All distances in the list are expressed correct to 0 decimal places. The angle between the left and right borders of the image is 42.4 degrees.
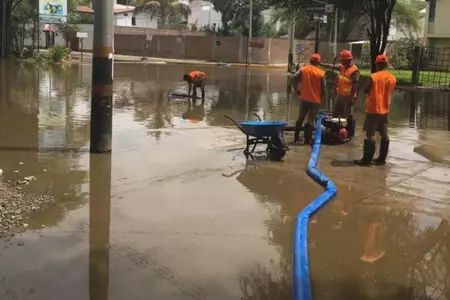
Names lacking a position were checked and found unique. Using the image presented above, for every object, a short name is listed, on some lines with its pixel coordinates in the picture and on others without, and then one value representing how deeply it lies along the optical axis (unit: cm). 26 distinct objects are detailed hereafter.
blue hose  407
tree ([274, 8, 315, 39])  5374
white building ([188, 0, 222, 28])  7288
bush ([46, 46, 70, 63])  3559
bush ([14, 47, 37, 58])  3797
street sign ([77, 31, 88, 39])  4494
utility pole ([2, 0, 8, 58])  3794
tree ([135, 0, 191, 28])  6650
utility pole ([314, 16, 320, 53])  3299
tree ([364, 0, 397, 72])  2606
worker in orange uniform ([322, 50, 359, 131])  995
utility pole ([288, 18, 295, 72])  3861
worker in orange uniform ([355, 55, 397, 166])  839
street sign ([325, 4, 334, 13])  2822
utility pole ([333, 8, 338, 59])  3916
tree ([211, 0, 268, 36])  5738
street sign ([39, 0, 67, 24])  4500
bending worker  1592
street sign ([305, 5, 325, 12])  3077
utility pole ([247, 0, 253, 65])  4860
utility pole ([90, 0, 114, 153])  841
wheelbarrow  858
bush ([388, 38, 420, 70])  4178
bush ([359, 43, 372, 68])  4721
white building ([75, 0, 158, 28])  7238
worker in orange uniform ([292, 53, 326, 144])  1002
